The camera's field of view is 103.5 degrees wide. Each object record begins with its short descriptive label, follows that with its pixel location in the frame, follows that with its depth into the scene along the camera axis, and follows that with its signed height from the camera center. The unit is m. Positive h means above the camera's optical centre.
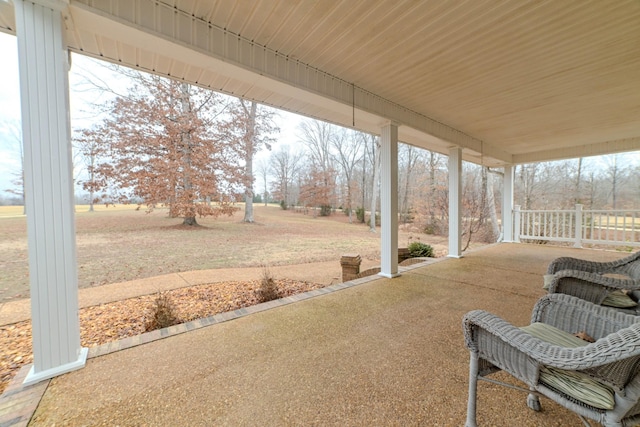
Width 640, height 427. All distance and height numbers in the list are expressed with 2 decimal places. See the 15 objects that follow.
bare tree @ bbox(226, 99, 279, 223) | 8.03 +2.57
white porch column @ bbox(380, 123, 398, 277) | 4.03 +0.12
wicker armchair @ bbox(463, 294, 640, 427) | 0.90 -0.67
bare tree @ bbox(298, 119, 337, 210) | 14.76 +2.74
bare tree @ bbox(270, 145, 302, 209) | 11.94 +1.79
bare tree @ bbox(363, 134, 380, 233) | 13.18 +1.96
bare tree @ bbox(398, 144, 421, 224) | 13.20 +1.74
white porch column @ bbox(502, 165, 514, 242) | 7.76 -0.01
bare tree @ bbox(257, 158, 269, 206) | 9.41 +1.28
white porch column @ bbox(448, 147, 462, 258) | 5.55 +0.07
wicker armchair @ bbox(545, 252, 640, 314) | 2.02 -0.69
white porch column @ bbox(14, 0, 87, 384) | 1.64 +0.18
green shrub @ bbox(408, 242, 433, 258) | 6.28 -1.16
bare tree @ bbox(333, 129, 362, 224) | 15.81 +3.48
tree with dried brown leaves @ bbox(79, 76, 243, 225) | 5.91 +1.50
